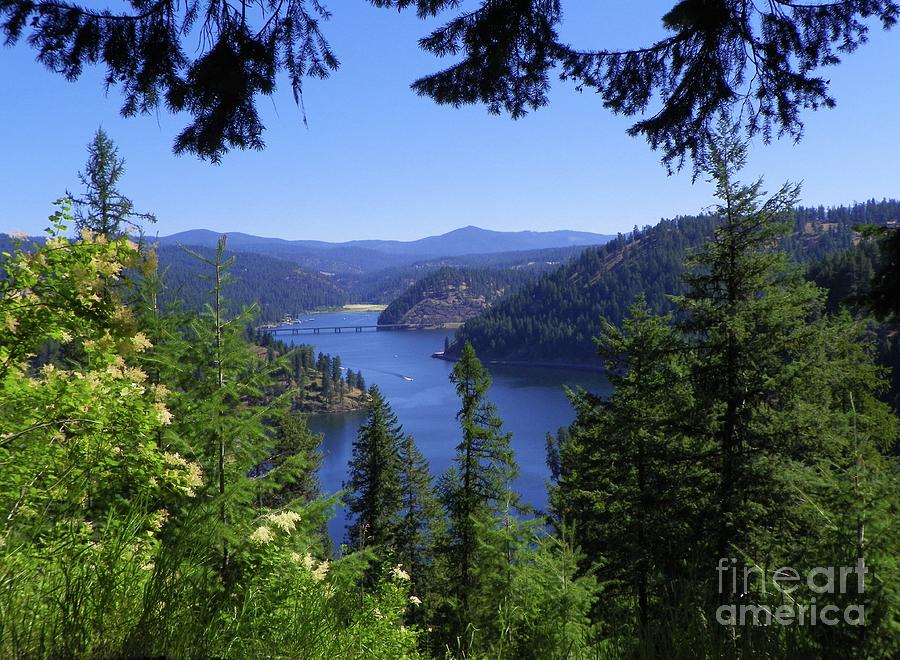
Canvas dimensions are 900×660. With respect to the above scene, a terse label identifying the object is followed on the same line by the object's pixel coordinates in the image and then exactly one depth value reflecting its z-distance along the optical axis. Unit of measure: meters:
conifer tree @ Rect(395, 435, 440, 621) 26.09
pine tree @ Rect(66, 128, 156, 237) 15.89
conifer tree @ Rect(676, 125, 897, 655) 8.82
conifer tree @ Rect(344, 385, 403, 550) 25.44
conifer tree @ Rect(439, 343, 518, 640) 16.80
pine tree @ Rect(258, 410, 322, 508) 27.00
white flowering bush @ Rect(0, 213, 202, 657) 2.62
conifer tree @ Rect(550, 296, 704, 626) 10.44
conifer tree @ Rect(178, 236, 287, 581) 6.30
